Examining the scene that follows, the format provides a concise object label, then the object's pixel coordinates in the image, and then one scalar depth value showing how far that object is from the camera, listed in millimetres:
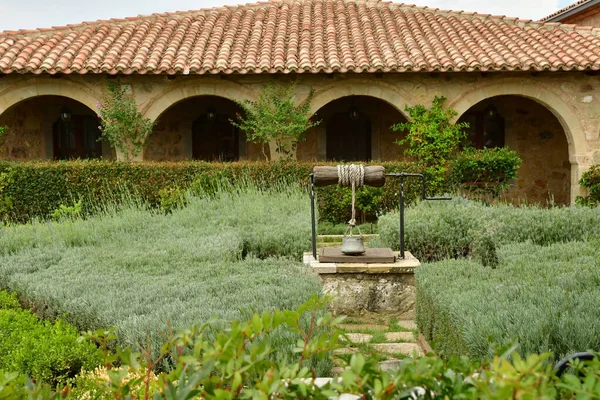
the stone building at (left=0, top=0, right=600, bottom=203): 11500
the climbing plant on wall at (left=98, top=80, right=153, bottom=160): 11836
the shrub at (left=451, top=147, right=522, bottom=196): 11453
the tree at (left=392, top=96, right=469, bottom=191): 11608
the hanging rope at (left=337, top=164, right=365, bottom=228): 5488
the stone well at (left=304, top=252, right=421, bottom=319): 5594
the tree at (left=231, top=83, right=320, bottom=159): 11703
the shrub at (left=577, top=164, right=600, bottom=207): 11219
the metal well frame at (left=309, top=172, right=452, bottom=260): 5703
